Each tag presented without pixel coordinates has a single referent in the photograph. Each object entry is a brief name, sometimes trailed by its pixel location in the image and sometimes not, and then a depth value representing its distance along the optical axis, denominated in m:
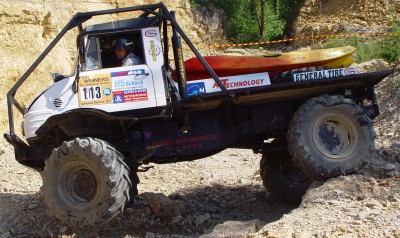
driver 7.06
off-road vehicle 6.89
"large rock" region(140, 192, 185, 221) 7.81
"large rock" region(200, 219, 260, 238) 6.19
